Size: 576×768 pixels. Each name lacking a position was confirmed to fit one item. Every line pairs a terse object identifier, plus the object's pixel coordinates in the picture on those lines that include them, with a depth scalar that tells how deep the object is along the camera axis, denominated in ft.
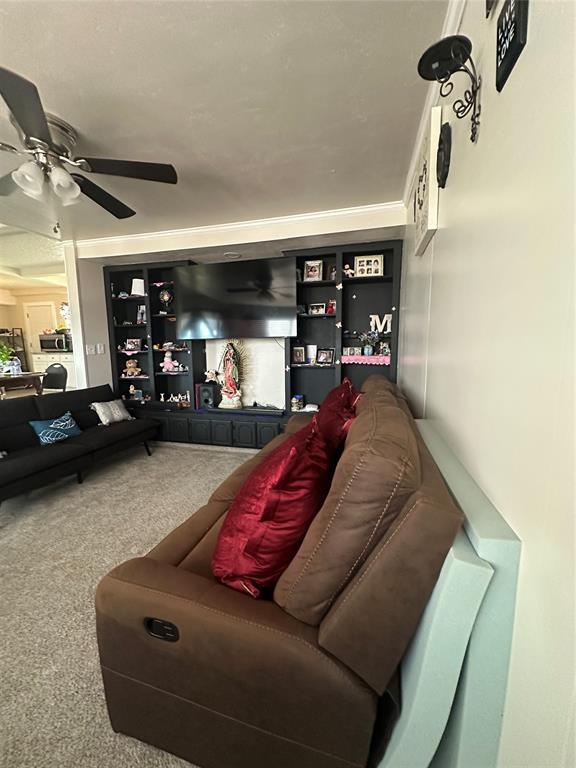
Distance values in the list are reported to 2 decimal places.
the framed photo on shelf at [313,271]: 11.47
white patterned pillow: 11.55
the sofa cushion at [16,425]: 8.97
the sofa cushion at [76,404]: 10.19
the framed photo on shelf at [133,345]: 13.92
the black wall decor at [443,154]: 3.88
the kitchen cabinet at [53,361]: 24.95
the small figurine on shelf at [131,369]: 14.03
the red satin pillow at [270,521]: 3.14
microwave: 25.34
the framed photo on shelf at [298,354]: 12.16
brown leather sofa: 2.35
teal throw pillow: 9.51
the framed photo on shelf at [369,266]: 10.74
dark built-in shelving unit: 11.09
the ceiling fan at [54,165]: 4.78
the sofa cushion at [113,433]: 9.77
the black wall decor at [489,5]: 2.60
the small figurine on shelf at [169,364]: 13.66
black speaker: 13.05
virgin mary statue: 12.74
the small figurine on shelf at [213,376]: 13.45
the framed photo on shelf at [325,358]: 11.87
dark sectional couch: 7.82
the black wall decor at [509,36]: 2.03
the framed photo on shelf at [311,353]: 12.08
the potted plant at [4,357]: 20.10
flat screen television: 11.33
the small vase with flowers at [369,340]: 11.10
